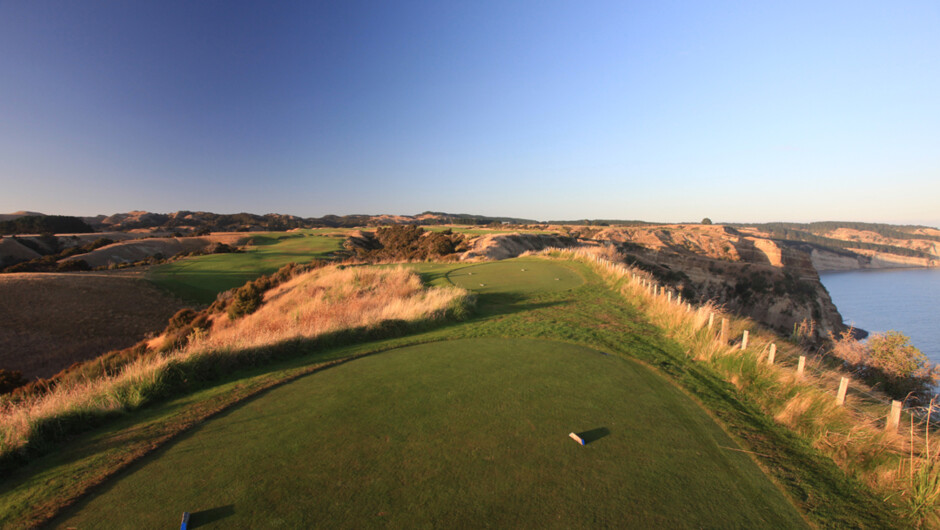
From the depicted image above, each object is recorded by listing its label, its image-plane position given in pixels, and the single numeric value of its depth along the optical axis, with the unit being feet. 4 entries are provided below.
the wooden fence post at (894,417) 12.06
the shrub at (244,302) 53.57
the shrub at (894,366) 37.24
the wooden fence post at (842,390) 14.47
